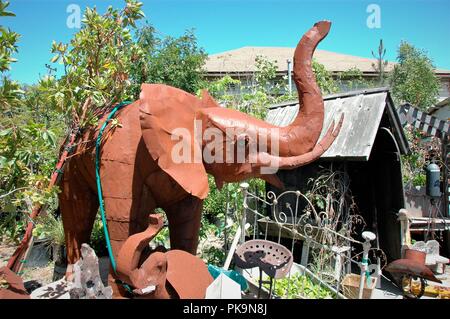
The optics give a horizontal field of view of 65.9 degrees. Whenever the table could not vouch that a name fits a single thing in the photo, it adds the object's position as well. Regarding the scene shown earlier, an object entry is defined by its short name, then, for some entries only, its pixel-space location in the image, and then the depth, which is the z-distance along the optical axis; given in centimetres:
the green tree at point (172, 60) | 1059
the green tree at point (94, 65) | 323
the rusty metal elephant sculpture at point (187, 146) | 300
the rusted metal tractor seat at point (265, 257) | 326
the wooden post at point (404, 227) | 538
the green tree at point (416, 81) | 1925
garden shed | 530
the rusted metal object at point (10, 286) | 276
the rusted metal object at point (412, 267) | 366
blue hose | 320
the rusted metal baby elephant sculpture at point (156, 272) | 266
